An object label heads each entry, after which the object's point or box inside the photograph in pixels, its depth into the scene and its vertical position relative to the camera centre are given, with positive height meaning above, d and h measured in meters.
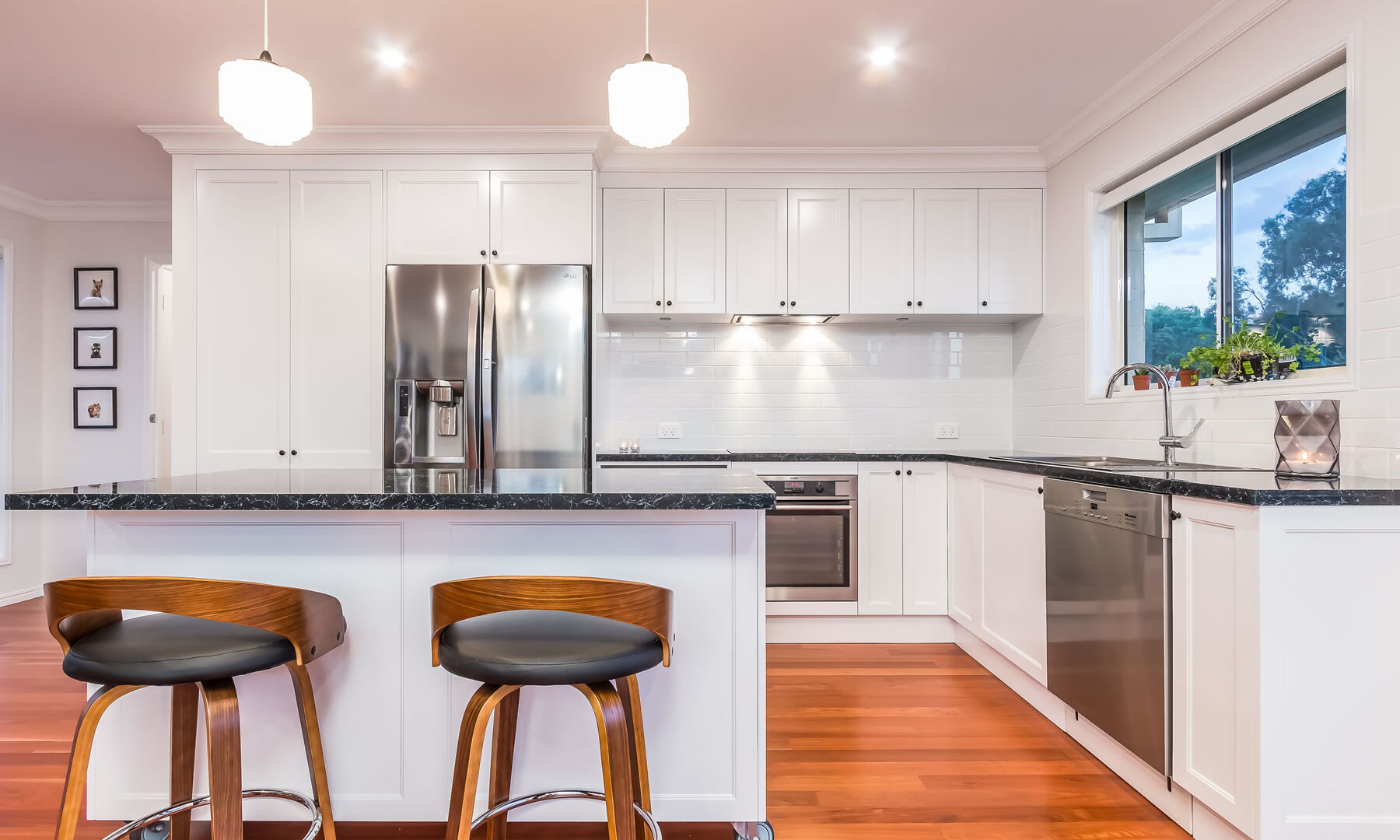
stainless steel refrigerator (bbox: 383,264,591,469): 3.36 +0.28
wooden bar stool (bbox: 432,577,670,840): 1.25 -0.42
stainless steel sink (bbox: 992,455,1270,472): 2.27 -0.17
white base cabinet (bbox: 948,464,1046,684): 2.62 -0.59
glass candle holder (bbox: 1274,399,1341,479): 1.94 -0.06
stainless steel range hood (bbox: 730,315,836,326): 3.99 +0.57
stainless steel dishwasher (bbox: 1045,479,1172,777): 1.90 -0.57
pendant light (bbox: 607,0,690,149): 1.65 +0.75
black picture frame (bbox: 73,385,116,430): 4.62 +0.11
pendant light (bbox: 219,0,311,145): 1.60 +0.73
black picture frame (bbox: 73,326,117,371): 4.63 +0.43
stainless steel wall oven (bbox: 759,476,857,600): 3.54 -0.64
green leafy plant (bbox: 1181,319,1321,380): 2.30 +0.22
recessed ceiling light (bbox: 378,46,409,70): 2.76 +1.43
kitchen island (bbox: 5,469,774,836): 1.71 -0.57
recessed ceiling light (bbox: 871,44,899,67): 2.76 +1.43
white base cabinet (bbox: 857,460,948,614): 3.55 -0.60
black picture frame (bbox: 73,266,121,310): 4.62 +0.89
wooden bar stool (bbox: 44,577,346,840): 1.29 -0.42
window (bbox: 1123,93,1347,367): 2.23 +0.63
